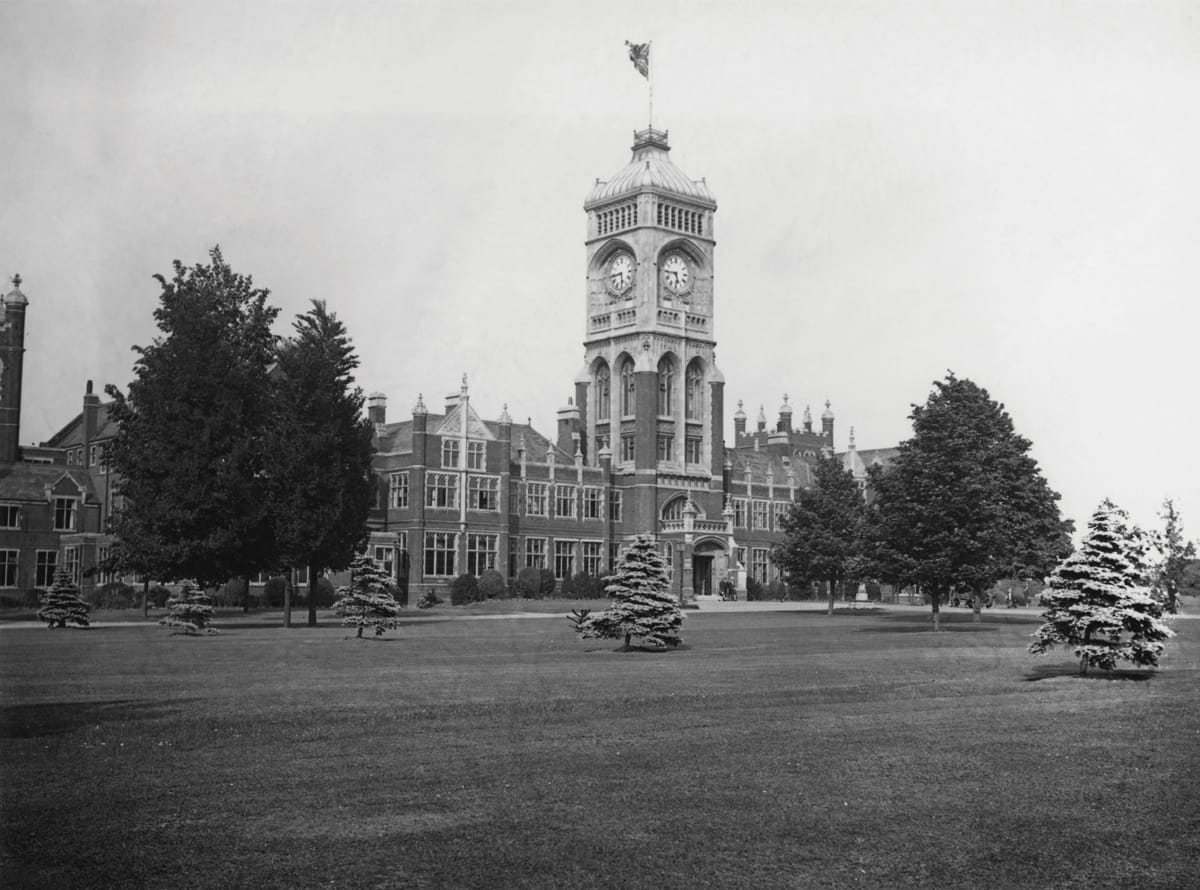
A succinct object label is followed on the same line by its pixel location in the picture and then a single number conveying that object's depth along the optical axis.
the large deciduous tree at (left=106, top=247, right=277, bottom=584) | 43.78
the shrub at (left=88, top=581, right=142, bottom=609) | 63.44
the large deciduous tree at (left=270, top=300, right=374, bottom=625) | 46.50
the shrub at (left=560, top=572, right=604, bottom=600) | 77.69
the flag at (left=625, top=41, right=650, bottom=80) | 88.20
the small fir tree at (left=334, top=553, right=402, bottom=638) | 37.97
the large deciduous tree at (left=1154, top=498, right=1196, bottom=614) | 65.81
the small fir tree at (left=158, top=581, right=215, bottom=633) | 39.16
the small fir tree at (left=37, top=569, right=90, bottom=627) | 42.06
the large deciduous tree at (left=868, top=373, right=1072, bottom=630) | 45.94
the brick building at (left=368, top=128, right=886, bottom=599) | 80.00
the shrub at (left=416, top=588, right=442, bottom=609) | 72.50
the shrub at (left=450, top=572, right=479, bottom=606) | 73.38
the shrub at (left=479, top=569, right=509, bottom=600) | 74.25
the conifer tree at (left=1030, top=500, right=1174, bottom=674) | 25.02
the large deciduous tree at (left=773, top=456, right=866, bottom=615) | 68.62
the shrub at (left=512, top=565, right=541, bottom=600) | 77.19
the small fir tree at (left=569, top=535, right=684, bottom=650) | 33.31
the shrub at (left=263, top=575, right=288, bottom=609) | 67.25
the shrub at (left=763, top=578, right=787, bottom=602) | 92.69
